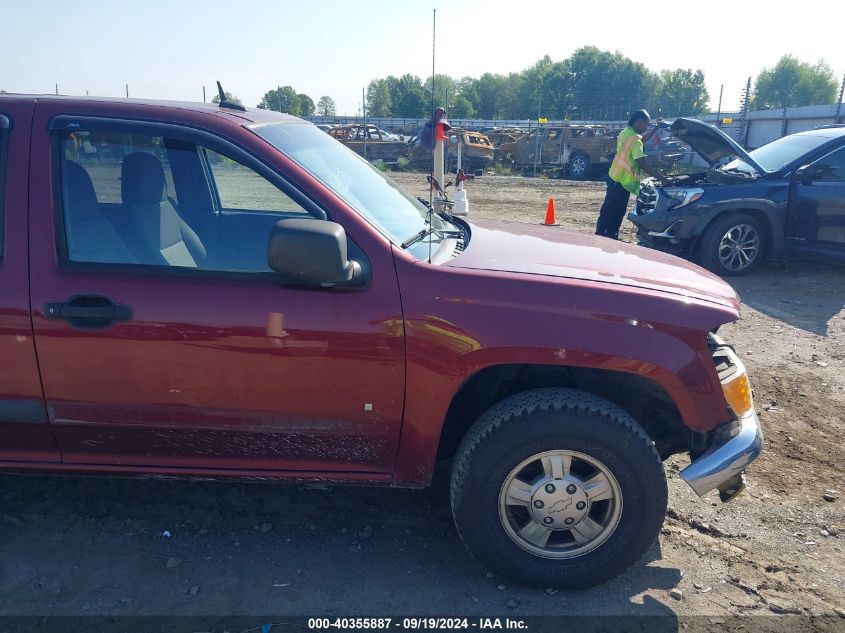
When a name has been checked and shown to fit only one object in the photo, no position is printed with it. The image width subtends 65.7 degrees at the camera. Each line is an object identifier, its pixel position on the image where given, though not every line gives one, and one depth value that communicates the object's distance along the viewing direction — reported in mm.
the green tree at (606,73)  82000
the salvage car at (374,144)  26422
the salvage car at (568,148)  24766
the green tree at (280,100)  27741
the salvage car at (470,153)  25781
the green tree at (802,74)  79000
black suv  7809
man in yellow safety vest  8836
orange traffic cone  9938
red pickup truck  2574
